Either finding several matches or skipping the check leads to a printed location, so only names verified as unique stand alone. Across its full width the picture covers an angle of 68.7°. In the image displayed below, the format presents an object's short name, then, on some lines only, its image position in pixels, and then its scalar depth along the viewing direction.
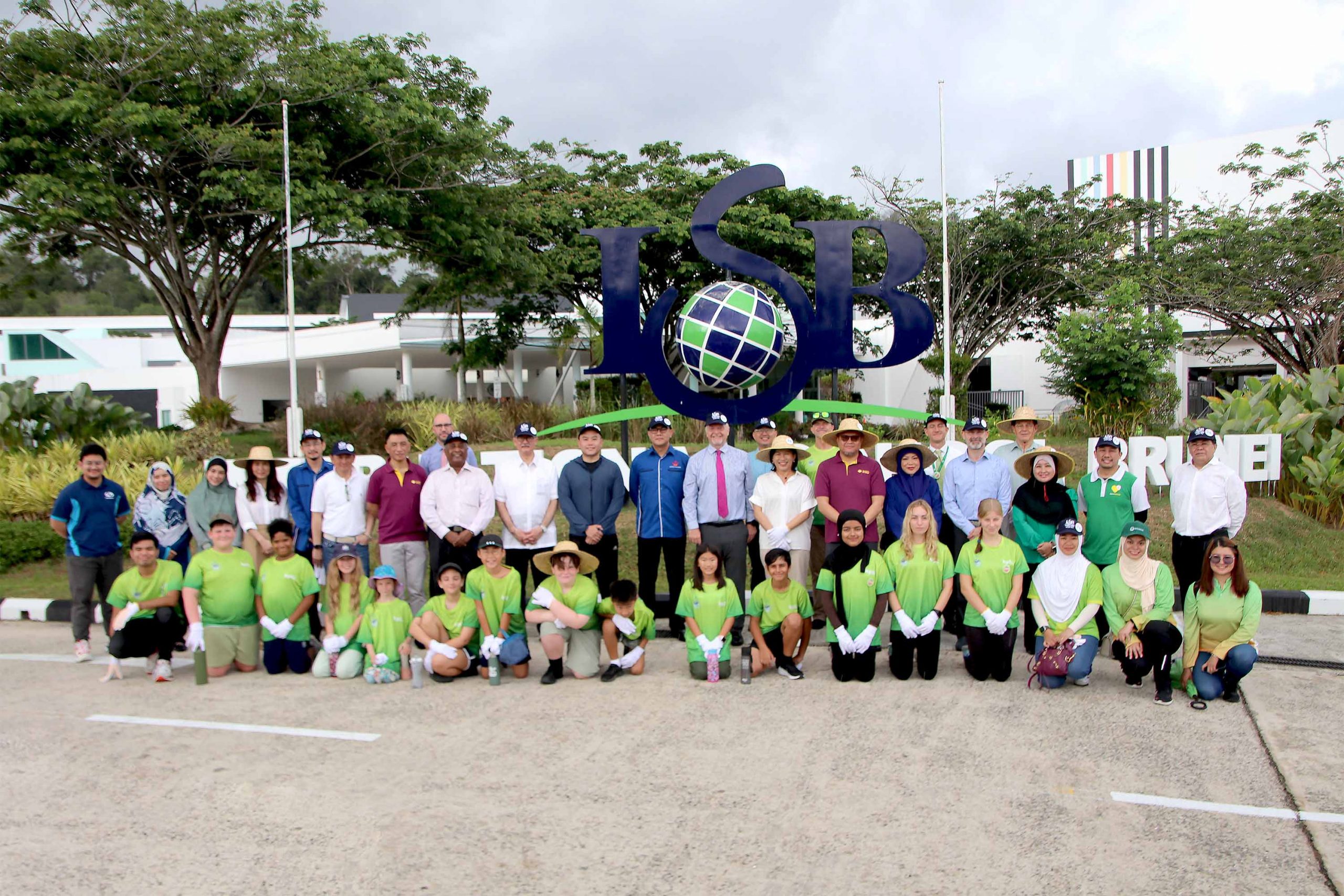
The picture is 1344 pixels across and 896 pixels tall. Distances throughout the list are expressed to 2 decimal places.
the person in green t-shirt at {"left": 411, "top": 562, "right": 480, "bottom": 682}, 6.19
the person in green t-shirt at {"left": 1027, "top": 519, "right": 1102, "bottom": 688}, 5.85
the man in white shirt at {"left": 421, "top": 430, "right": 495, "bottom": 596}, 7.16
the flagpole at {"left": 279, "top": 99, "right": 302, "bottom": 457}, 12.37
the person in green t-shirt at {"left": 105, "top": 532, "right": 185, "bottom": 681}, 6.43
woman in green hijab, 7.31
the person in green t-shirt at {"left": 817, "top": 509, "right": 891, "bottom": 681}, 6.07
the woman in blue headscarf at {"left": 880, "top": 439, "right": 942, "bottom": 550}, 6.97
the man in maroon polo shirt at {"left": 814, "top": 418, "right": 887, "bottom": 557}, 6.97
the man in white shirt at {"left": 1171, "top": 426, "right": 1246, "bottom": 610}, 6.73
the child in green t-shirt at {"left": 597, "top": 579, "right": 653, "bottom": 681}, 6.29
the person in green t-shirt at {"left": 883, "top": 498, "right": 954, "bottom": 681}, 6.08
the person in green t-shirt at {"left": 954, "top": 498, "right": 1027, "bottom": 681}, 6.05
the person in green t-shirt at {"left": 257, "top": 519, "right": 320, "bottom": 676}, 6.55
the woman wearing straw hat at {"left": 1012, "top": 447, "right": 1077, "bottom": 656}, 6.57
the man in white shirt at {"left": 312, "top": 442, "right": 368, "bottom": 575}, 7.17
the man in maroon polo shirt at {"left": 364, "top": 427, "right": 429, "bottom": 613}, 7.19
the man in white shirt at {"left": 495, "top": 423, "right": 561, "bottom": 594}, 7.31
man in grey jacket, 7.21
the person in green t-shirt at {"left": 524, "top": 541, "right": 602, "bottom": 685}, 6.24
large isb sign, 9.02
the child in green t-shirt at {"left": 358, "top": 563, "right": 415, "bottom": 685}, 6.28
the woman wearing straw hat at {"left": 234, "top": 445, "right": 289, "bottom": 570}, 7.39
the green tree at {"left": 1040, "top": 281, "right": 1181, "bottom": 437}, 15.48
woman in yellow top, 5.56
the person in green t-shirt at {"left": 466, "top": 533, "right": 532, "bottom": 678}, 6.36
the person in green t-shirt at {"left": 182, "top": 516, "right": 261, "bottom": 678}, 6.51
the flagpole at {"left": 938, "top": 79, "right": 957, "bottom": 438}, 11.84
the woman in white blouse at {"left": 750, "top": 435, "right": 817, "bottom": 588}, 7.06
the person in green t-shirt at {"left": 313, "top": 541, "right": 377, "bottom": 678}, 6.38
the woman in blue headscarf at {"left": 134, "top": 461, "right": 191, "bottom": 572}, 7.35
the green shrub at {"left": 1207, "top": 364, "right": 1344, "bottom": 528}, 10.89
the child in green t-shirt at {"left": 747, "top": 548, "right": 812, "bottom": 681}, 6.20
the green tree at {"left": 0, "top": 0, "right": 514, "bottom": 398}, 15.05
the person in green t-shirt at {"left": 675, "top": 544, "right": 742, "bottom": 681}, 6.21
